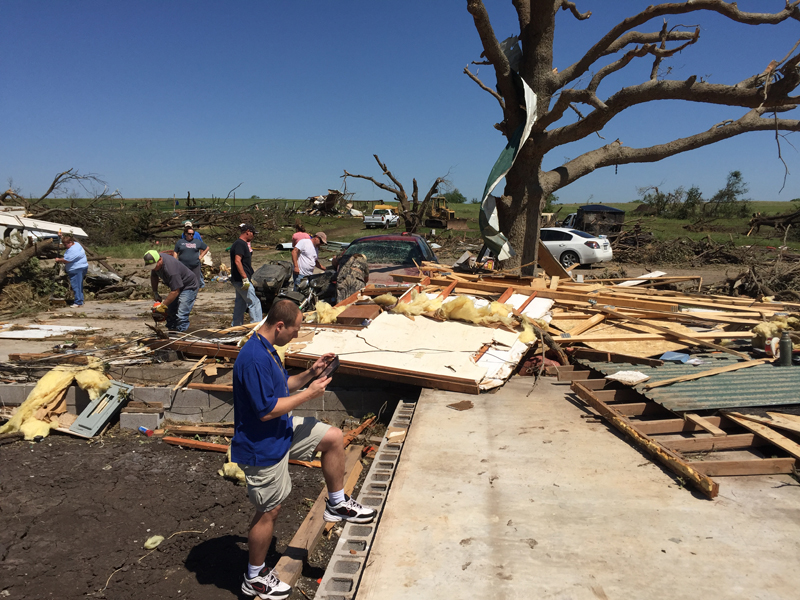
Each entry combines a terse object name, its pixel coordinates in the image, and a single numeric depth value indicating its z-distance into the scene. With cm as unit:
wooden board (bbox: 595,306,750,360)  560
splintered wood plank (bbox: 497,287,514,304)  728
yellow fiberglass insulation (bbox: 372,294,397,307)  714
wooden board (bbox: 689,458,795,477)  330
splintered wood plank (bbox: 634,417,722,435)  388
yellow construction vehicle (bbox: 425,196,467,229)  3659
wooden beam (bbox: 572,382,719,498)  302
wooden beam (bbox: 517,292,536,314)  701
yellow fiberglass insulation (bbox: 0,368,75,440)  582
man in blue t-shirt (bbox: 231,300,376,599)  288
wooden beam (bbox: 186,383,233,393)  618
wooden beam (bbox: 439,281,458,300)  743
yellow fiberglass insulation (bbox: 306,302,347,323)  686
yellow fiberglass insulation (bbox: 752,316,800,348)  569
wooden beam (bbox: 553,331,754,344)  595
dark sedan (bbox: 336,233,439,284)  994
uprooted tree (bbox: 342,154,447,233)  1756
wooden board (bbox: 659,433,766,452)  360
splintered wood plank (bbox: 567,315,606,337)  632
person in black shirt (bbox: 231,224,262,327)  798
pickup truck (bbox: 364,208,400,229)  3803
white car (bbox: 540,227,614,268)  1978
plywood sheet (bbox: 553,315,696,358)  567
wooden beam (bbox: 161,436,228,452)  549
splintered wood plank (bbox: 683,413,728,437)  374
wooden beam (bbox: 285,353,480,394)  503
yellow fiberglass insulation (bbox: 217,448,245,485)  489
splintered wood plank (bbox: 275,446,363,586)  325
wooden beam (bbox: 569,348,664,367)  536
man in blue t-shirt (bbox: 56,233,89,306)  1179
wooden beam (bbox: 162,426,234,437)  585
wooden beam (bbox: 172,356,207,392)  632
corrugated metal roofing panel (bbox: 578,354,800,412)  419
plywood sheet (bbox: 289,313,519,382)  538
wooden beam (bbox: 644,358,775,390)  455
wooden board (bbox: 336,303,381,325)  675
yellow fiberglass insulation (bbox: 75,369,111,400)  621
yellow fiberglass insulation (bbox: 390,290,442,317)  673
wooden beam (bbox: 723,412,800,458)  343
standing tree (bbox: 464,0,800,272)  798
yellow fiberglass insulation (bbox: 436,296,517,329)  630
